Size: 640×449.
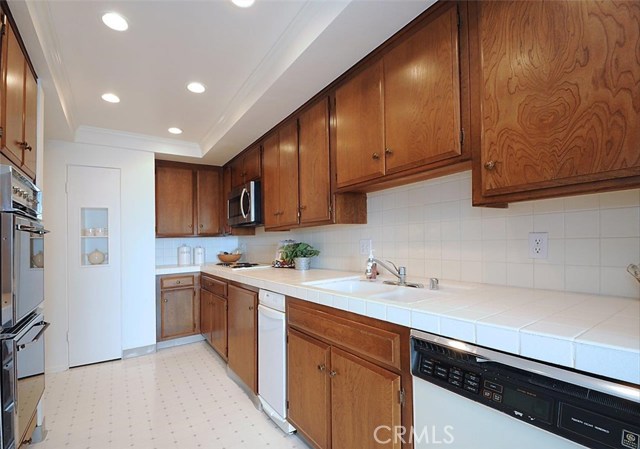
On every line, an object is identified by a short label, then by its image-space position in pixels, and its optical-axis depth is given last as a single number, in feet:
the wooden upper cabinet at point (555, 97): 2.93
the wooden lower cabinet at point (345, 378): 3.91
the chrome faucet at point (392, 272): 5.88
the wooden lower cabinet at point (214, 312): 9.56
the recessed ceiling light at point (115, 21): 5.24
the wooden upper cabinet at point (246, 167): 10.56
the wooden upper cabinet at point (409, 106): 4.45
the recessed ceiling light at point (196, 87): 7.53
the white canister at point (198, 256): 13.53
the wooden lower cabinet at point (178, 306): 11.72
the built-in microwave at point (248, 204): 10.34
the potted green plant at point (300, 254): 8.90
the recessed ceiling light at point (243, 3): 4.97
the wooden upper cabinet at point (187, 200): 12.75
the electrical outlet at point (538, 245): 4.46
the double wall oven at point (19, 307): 4.35
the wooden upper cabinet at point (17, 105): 4.61
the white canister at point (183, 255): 13.47
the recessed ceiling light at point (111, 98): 8.00
